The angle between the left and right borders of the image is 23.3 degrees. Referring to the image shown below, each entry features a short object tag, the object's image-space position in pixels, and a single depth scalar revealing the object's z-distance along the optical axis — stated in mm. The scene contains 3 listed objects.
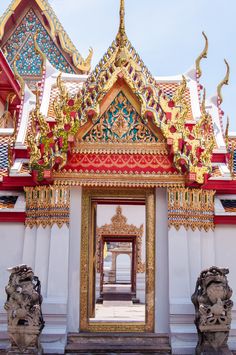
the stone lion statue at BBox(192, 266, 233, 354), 5598
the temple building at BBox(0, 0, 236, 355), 6207
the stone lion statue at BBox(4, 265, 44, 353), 5555
